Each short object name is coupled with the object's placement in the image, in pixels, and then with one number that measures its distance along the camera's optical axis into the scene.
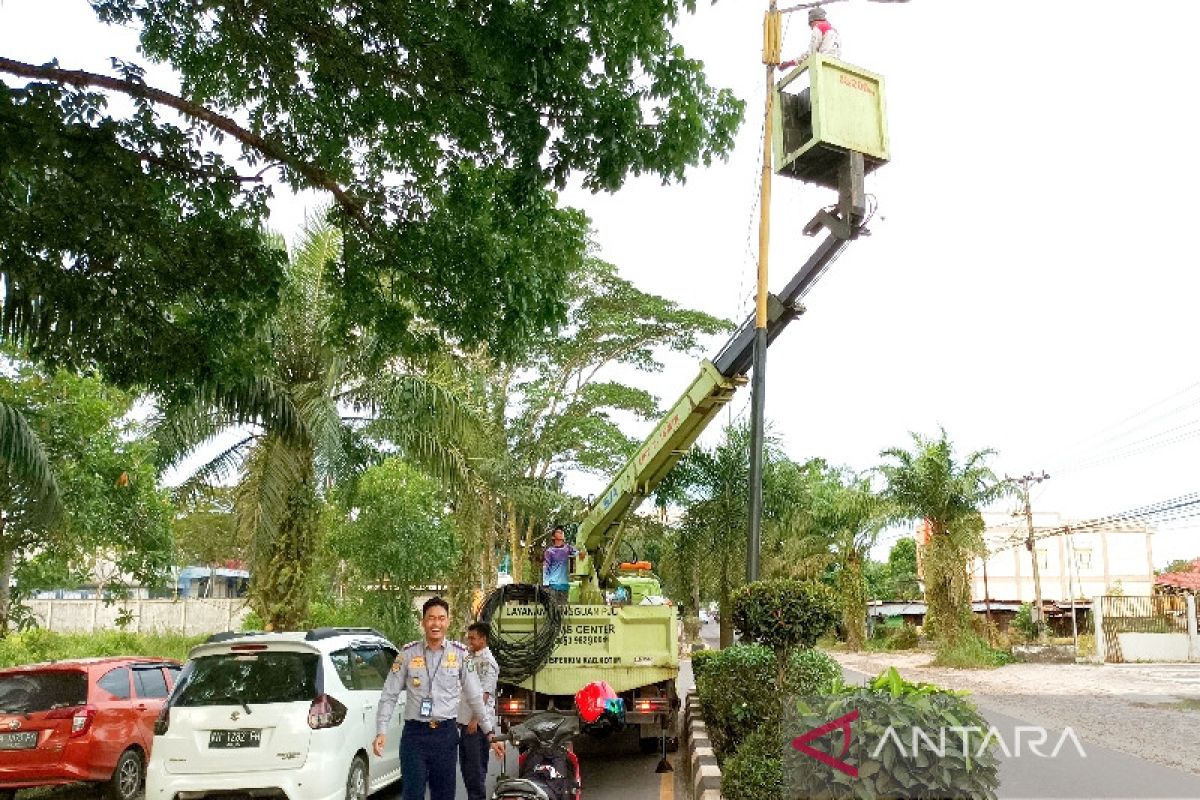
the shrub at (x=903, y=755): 4.47
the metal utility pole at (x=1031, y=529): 39.27
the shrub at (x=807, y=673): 8.31
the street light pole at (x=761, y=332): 10.82
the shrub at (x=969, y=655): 26.70
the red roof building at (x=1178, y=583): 42.88
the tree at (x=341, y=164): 6.87
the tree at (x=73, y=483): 10.55
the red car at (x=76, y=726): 8.25
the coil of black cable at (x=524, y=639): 10.34
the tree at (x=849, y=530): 33.56
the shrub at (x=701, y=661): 10.60
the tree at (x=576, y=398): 27.58
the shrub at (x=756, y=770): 6.80
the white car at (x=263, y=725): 7.20
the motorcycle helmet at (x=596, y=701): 7.53
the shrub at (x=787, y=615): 8.41
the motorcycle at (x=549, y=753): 6.52
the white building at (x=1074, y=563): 67.25
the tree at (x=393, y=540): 18.77
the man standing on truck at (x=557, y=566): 13.48
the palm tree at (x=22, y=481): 9.84
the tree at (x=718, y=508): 21.56
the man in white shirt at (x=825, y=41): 9.84
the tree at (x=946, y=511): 28.08
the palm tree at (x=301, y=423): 15.41
